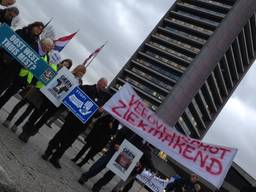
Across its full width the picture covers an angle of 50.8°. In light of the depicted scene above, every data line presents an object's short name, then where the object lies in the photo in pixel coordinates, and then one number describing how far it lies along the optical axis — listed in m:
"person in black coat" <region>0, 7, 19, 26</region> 4.43
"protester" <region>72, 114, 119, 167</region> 5.08
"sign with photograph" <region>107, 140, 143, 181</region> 4.55
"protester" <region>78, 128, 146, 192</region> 4.47
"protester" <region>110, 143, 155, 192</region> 4.78
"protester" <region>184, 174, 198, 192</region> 5.91
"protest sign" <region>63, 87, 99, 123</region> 4.68
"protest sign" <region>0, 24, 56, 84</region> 4.40
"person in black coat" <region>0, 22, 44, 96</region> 4.19
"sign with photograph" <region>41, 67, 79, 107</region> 4.61
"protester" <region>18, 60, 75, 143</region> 4.38
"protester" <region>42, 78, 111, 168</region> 4.32
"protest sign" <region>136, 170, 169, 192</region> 7.76
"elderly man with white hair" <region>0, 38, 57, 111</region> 4.56
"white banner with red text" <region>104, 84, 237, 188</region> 4.78
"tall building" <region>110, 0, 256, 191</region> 46.20
